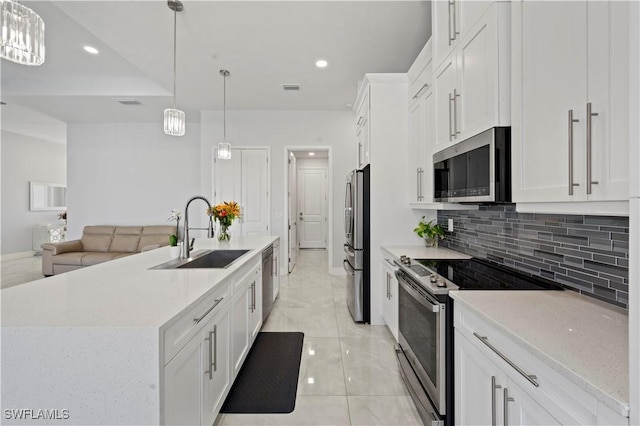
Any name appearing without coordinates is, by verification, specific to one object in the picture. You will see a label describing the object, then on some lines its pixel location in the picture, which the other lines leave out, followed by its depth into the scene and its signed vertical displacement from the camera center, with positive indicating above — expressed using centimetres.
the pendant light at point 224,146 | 415 +91
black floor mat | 197 -122
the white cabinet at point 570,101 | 92 +39
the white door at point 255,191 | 585 +39
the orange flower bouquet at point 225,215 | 339 -3
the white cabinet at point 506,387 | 80 -54
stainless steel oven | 154 -78
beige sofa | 522 -61
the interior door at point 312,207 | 948 +15
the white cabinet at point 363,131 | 346 +100
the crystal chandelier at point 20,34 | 135 +80
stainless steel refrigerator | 328 -35
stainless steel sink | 226 -39
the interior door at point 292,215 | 620 -6
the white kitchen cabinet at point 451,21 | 176 +120
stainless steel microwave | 154 +25
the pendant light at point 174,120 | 280 +85
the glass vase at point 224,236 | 349 -27
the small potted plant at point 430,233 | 303 -20
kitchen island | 104 -50
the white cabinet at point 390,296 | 271 -79
